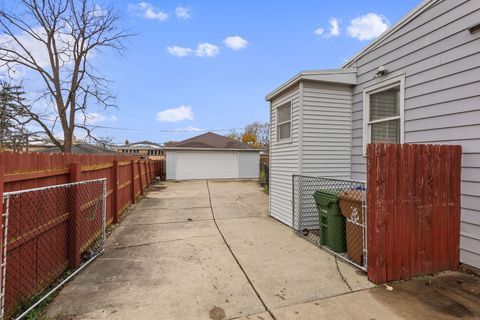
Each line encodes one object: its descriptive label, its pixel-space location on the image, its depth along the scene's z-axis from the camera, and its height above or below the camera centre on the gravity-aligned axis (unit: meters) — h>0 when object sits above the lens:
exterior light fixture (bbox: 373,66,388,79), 5.02 +1.52
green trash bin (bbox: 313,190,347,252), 4.48 -1.05
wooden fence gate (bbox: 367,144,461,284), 3.37 -0.67
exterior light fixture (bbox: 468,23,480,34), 3.54 +1.61
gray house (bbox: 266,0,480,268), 3.68 +0.90
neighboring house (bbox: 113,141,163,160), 40.84 +1.14
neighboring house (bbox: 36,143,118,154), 20.34 +0.58
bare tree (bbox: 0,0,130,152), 15.32 +5.66
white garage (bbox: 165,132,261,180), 20.64 -0.27
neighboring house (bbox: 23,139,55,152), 24.67 +0.94
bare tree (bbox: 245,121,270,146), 50.62 +4.74
